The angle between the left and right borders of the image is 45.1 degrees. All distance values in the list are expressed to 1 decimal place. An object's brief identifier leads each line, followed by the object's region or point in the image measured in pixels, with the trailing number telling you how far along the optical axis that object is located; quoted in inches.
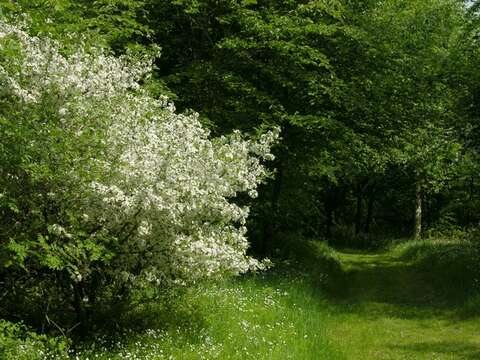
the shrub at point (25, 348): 274.1
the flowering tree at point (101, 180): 327.6
